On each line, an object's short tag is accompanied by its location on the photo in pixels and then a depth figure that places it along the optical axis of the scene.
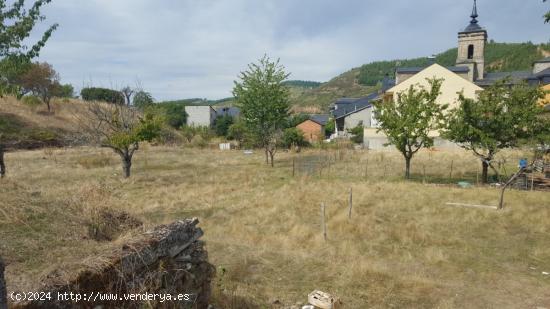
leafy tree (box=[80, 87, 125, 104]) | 50.28
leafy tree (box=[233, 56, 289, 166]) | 26.02
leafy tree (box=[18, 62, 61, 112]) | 40.81
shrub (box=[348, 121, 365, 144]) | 40.25
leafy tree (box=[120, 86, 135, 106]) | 20.38
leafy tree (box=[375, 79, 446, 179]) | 18.08
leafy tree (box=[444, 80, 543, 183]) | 16.08
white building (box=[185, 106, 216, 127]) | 58.19
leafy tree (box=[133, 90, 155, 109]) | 22.02
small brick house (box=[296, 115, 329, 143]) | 50.87
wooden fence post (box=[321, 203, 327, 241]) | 9.90
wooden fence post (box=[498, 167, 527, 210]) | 12.56
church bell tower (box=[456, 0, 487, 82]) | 45.97
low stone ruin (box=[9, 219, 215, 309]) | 3.24
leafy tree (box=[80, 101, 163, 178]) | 18.16
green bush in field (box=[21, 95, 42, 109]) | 40.73
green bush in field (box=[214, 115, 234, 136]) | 51.09
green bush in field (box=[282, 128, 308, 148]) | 36.69
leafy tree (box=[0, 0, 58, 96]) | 6.23
